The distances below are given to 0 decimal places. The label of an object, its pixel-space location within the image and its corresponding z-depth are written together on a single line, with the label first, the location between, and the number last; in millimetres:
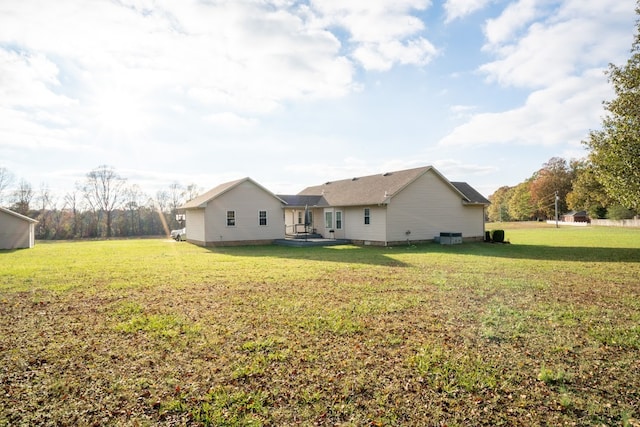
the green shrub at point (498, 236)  26500
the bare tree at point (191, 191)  62500
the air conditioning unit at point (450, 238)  24312
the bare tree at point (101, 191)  53312
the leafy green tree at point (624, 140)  15703
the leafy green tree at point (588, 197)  53988
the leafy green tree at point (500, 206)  93875
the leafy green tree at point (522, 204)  81000
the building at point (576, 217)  78250
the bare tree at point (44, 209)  50250
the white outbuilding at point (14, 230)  24594
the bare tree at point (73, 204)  53375
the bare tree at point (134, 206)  55188
